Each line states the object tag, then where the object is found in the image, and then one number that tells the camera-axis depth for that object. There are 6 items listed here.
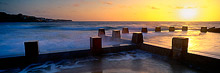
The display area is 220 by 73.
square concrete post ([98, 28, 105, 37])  12.85
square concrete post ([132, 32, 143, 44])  7.39
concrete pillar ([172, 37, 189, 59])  5.04
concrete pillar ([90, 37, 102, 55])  6.06
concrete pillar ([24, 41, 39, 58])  5.01
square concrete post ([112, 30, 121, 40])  10.48
